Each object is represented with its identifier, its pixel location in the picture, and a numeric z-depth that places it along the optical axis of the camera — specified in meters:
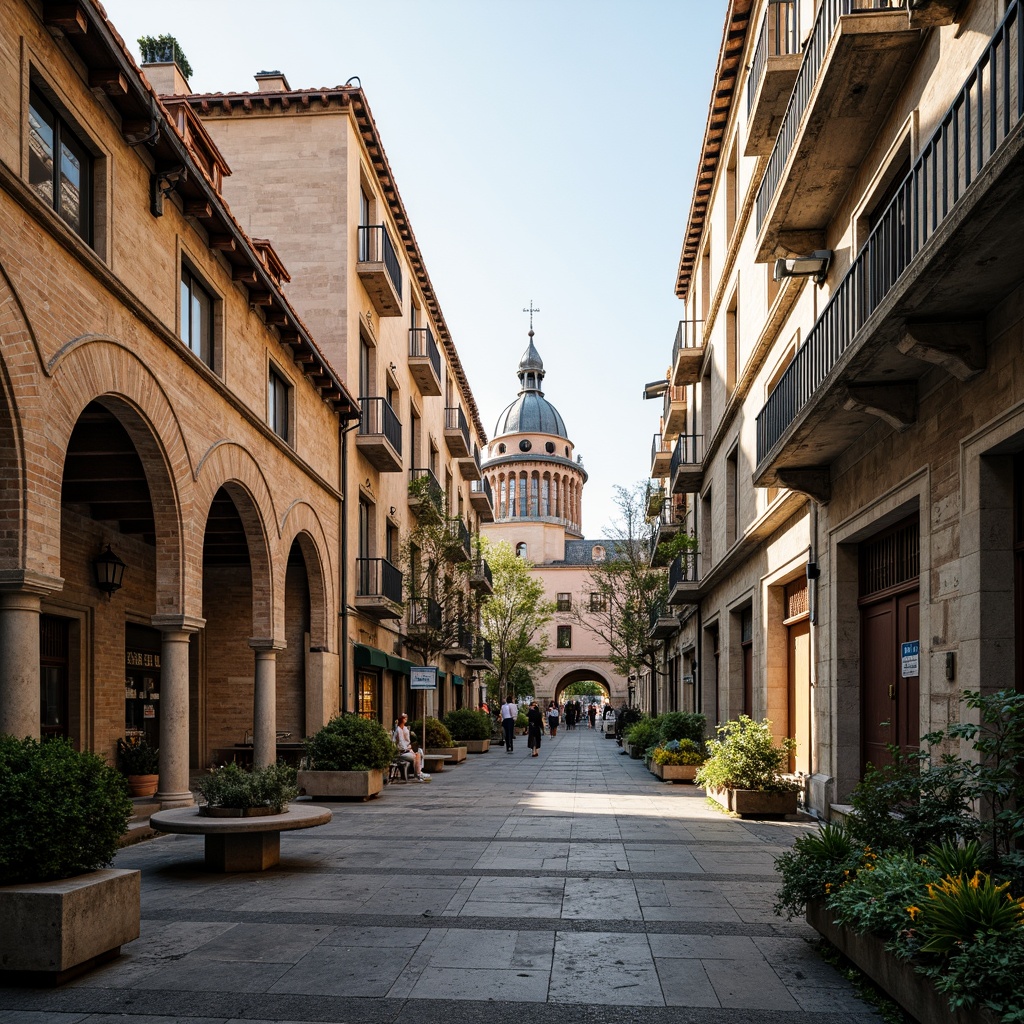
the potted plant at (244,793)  10.12
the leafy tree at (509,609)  53.00
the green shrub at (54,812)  6.44
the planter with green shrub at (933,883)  4.74
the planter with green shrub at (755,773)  14.88
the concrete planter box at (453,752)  28.73
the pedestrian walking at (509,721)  33.88
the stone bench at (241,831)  9.61
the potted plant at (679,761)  21.94
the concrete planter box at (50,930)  6.22
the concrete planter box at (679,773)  21.91
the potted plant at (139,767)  16.45
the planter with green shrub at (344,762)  17.55
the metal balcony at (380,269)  24.77
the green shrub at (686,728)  24.00
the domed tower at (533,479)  89.12
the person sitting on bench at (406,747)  22.53
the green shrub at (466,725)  35.16
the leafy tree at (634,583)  37.75
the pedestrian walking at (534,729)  33.94
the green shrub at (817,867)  6.99
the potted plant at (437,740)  28.62
